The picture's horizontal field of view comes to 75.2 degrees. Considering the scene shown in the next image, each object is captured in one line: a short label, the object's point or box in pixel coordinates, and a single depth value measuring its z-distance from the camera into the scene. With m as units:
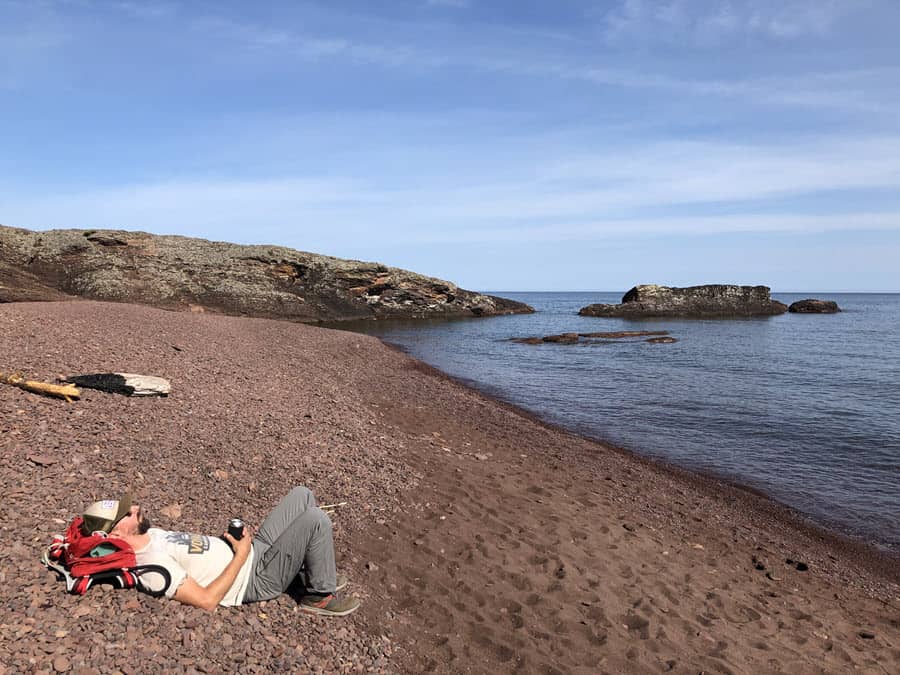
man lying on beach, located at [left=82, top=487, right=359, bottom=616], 4.34
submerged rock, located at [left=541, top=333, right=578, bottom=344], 41.83
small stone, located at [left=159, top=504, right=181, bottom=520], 5.84
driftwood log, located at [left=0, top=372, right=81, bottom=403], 7.86
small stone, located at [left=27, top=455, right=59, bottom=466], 5.99
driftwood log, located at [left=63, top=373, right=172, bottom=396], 8.65
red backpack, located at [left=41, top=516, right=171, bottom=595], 4.20
